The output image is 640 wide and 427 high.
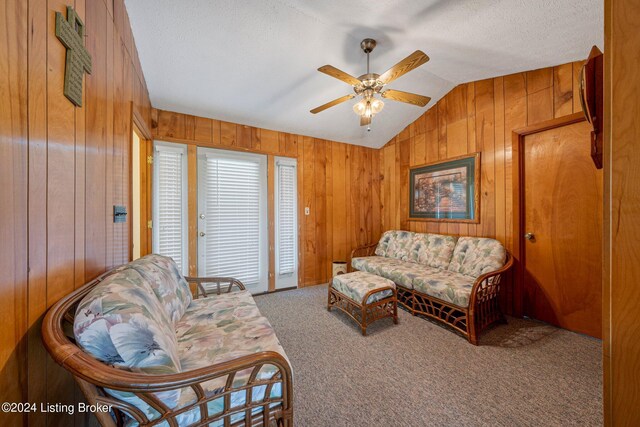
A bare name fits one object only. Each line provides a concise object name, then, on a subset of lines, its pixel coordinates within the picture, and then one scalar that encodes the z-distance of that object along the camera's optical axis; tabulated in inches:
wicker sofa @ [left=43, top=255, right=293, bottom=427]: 28.8
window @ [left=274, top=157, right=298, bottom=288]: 138.9
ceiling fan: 70.7
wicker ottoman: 90.4
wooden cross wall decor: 35.5
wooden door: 85.0
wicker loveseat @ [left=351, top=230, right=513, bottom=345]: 85.9
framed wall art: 117.3
